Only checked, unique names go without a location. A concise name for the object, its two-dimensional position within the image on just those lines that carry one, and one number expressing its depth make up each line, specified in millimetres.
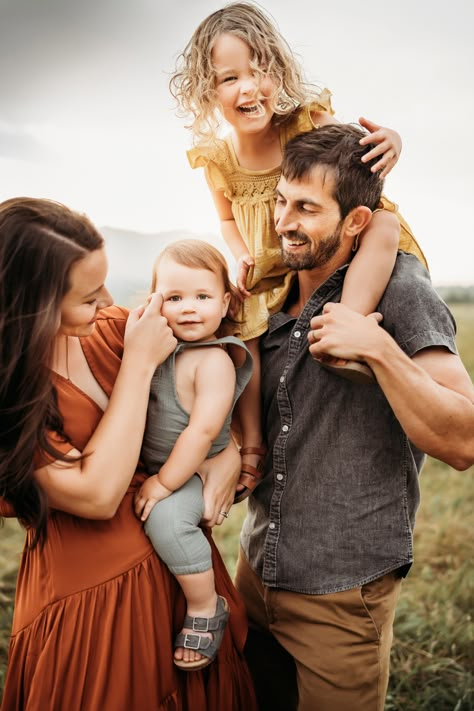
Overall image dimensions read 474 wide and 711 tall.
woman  1453
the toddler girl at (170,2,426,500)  1985
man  1782
